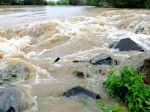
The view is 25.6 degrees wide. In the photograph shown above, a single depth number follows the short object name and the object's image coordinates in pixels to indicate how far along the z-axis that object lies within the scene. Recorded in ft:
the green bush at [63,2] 172.22
